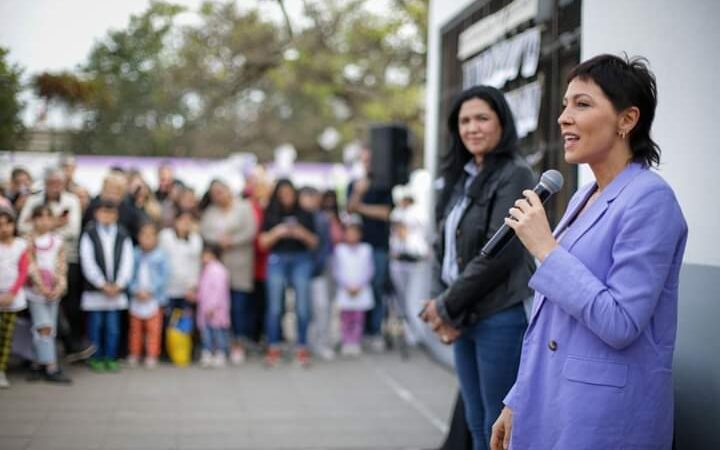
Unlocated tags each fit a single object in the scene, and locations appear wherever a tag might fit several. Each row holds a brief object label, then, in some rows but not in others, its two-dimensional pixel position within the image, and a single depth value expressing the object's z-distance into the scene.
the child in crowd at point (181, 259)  8.40
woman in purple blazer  2.29
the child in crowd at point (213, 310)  8.39
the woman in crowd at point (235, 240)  8.75
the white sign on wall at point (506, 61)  6.49
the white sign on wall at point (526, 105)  6.47
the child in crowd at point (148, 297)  8.15
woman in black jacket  3.61
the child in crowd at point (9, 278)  6.69
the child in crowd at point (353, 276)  9.12
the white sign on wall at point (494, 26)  6.52
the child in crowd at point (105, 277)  7.85
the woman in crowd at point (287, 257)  8.55
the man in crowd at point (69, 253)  7.94
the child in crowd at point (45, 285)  7.07
